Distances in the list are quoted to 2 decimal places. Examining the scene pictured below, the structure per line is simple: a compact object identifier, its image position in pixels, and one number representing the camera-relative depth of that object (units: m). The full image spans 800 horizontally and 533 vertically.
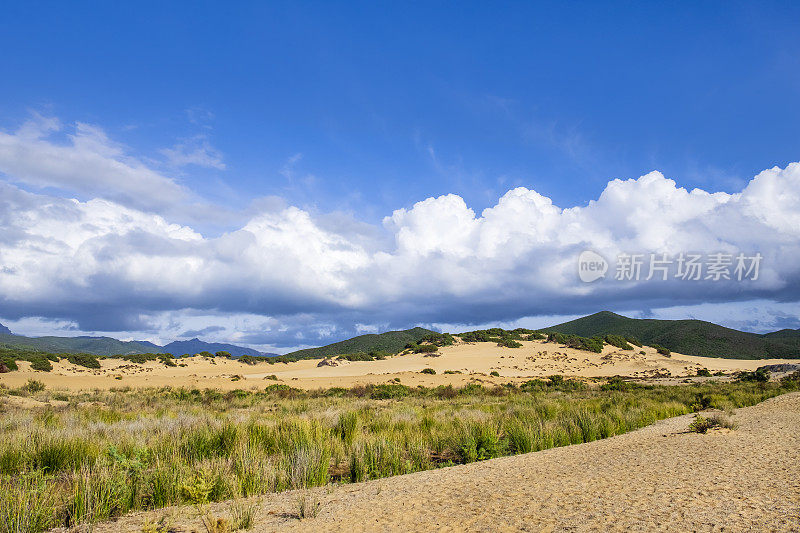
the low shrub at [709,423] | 9.84
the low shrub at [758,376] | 32.58
